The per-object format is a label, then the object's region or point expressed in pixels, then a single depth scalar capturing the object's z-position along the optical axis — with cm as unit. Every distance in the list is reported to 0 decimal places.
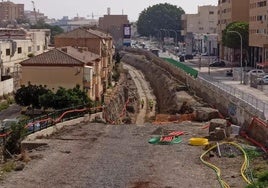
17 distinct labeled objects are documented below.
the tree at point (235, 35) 9806
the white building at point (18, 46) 6800
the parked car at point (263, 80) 6494
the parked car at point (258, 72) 7204
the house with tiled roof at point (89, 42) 6769
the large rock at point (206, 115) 4369
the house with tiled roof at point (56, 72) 5128
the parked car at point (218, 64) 10119
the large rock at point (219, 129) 3324
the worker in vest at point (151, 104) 7162
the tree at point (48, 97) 4350
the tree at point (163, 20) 19925
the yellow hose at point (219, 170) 2412
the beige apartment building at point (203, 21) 16888
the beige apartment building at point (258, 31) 8823
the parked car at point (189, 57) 12476
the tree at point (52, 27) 18606
